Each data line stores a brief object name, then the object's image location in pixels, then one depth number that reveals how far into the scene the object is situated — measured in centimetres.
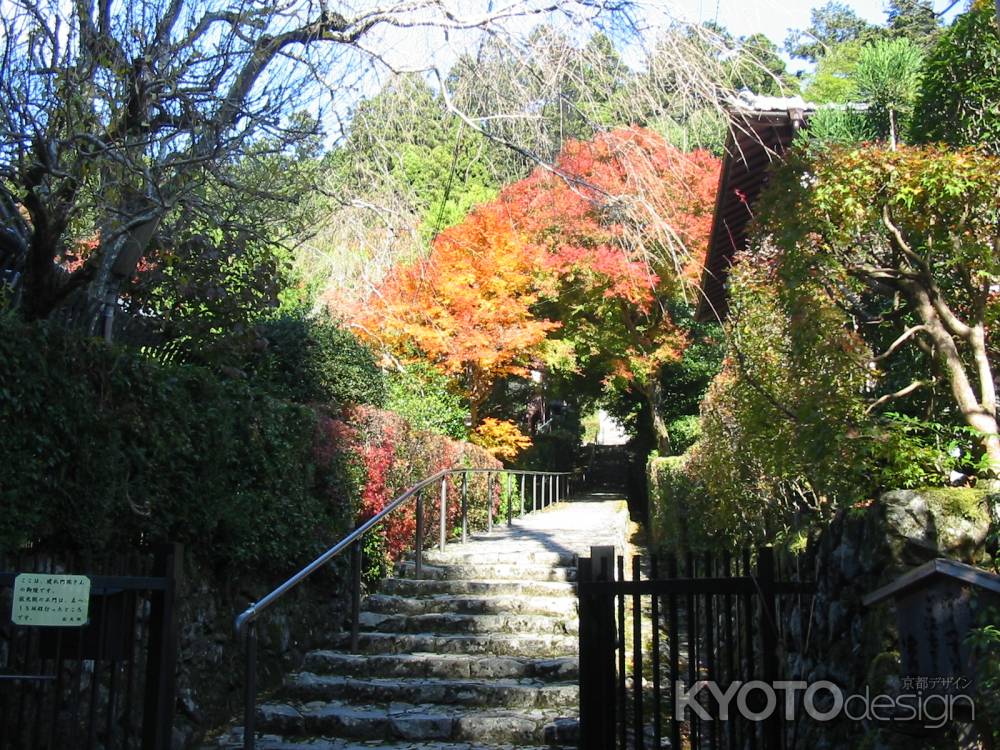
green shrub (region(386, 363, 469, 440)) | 1519
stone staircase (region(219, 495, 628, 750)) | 596
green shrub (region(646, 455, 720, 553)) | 1076
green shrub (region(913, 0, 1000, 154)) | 630
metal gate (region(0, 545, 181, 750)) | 362
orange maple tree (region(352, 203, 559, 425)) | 1745
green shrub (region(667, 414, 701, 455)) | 2244
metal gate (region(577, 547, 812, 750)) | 354
